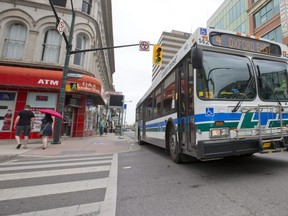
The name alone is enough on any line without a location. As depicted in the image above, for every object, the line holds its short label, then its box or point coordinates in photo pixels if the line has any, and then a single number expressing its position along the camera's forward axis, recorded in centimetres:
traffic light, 1079
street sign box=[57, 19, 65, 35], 961
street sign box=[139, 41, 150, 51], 1133
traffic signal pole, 1059
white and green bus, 382
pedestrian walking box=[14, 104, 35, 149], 864
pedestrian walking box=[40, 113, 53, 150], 870
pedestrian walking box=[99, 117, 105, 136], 2077
